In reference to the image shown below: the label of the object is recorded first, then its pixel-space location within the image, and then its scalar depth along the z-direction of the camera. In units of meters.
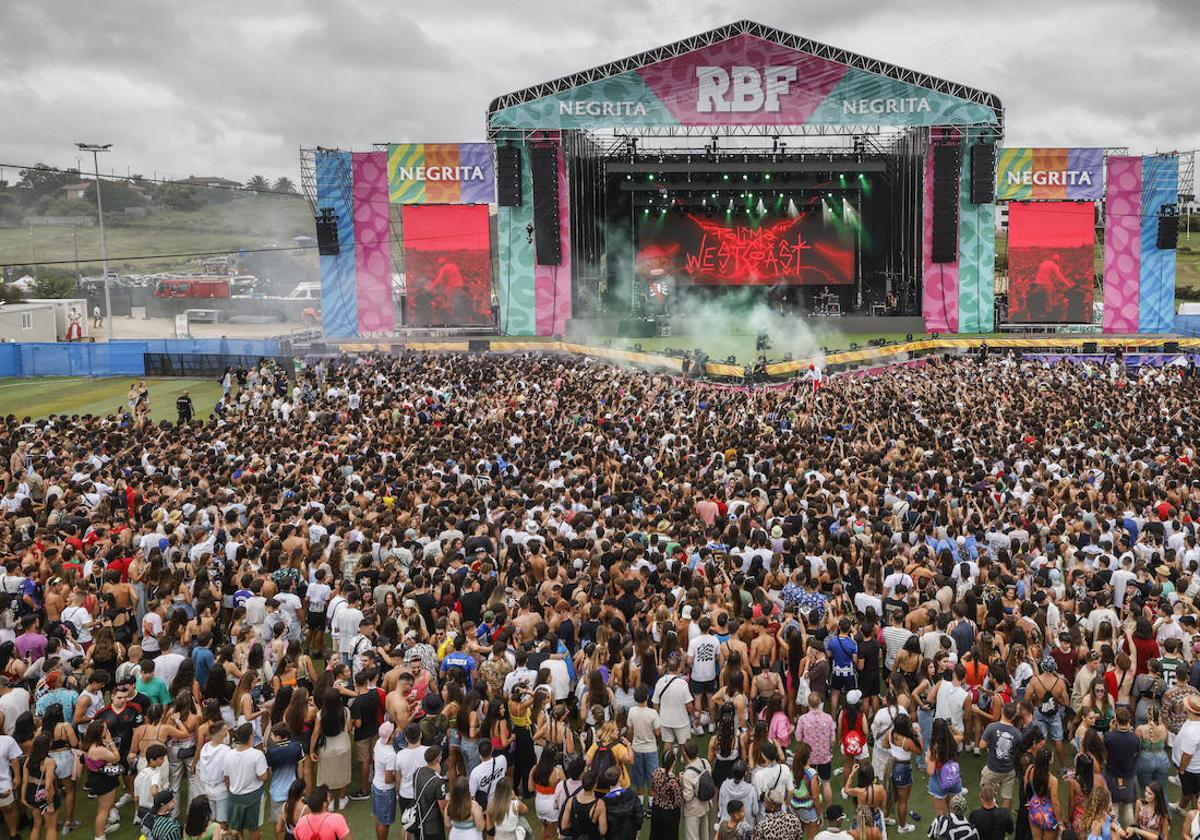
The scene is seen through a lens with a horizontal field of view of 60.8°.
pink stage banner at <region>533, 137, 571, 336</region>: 41.84
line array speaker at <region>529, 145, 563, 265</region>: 40.56
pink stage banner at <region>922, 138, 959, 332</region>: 41.75
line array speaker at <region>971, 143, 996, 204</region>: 40.03
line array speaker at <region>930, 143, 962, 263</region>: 39.94
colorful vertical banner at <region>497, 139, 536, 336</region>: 41.84
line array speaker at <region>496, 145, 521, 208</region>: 40.59
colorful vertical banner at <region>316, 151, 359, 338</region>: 41.72
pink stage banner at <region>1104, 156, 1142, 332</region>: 41.78
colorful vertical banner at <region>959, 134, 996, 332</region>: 41.53
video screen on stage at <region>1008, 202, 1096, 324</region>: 41.56
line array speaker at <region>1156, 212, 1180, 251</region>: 41.44
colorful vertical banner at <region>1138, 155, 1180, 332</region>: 41.28
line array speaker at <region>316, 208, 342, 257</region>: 41.76
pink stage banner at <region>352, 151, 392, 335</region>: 41.84
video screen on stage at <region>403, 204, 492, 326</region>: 42.03
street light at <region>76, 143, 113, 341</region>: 44.91
